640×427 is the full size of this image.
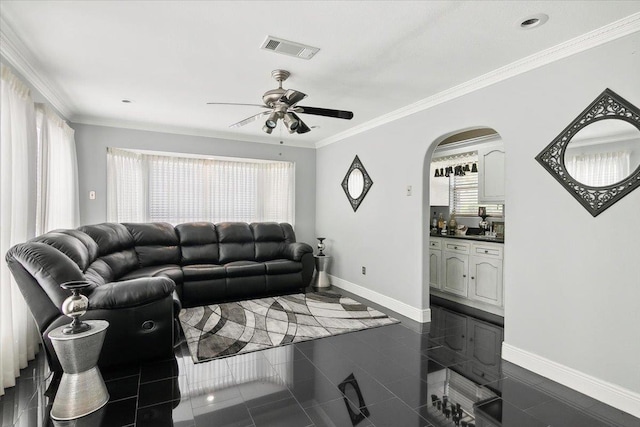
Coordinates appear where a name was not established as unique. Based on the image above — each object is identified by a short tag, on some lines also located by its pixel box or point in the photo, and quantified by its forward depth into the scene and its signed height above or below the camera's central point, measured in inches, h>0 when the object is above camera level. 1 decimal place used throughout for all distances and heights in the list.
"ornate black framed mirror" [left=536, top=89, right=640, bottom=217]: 86.2 +14.8
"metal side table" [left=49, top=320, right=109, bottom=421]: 81.9 -44.7
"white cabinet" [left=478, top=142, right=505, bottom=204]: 175.8 +17.5
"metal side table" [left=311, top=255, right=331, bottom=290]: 218.5 -47.1
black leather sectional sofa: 95.3 -29.7
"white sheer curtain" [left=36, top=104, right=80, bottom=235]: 127.3 +13.1
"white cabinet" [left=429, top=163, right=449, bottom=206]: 222.4 +9.6
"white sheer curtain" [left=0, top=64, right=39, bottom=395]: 92.6 -0.2
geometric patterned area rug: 125.9 -53.5
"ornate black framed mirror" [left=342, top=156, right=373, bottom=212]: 195.0 +13.5
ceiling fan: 114.9 +35.2
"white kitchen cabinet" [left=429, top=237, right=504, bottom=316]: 161.3 -35.9
